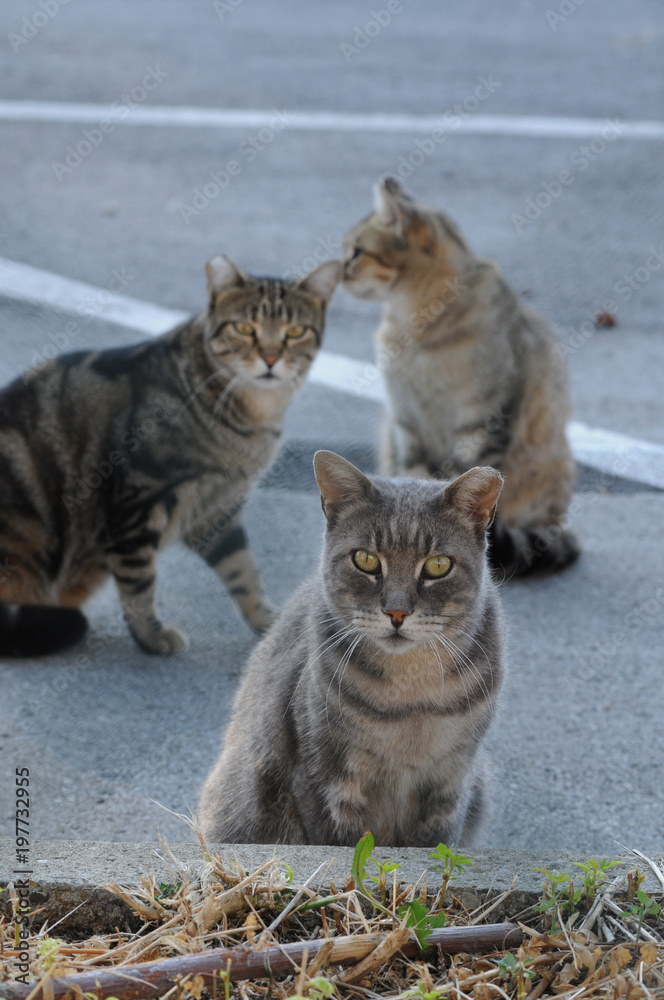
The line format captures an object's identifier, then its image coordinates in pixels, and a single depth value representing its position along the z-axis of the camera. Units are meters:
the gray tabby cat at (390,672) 4.57
